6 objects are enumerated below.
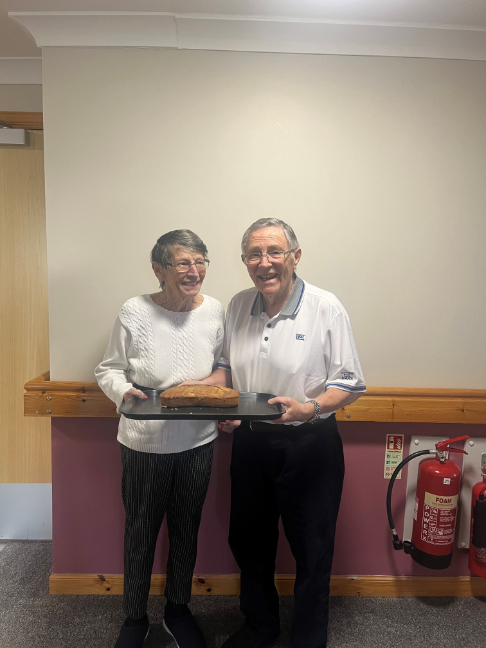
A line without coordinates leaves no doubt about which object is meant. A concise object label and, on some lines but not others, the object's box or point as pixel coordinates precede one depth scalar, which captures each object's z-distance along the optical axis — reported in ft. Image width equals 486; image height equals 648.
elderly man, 5.26
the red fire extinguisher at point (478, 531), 6.60
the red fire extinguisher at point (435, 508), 6.52
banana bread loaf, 5.12
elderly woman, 5.54
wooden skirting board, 6.99
